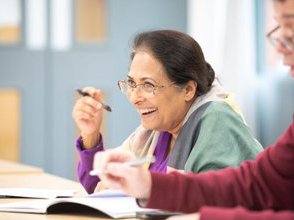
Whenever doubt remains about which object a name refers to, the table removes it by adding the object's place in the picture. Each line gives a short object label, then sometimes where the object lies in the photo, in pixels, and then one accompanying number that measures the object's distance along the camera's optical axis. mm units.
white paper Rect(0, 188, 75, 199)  2432
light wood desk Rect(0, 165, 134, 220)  2030
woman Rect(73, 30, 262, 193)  2339
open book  1998
